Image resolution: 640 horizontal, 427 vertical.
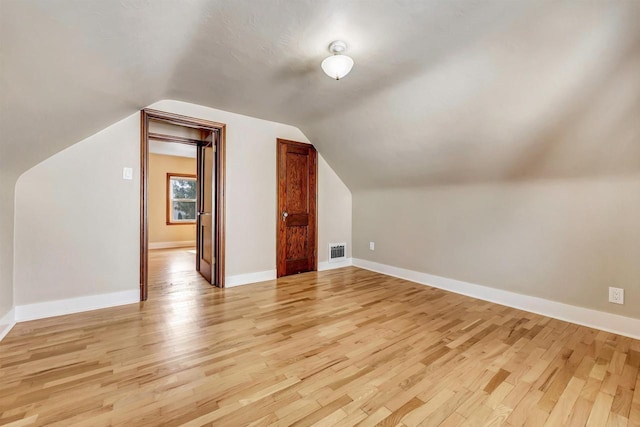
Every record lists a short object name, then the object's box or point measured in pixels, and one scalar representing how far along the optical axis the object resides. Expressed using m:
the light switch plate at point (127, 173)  2.79
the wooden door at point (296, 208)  3.89
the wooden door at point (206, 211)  3.57
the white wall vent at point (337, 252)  4.51
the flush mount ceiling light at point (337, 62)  1.94
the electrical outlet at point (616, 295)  2.25
